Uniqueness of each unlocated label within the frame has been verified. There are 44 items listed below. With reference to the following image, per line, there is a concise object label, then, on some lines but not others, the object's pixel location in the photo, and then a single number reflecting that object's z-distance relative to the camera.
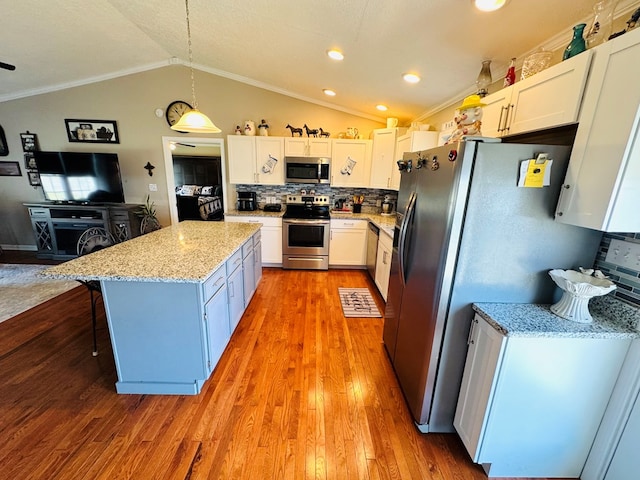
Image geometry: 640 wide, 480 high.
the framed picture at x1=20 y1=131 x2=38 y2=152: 4.36
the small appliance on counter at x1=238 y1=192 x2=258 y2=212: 4.40
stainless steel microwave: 4.11
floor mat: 3.01
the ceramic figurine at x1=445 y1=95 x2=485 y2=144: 1.42
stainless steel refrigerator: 1.28
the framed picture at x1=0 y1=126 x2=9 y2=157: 4.36
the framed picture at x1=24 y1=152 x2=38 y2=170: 4.42
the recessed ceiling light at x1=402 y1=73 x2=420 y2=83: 2.57
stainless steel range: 4.03
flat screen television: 4.23
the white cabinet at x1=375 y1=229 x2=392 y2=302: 3.05
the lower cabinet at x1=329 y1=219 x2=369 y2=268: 4.11
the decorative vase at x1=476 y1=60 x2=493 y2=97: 1.97
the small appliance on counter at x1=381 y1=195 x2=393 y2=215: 4.37
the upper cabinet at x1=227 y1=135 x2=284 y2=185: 4.11
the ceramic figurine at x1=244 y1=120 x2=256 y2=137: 4.11
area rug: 2.86
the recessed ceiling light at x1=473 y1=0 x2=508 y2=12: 1.37
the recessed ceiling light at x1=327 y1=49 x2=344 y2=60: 2.45
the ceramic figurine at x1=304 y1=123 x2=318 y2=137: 4.18
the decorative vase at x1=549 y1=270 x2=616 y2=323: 1.20
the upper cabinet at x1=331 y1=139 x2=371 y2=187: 4.15
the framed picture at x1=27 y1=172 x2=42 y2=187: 4.50
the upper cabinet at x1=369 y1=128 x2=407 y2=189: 3.89
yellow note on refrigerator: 1.25
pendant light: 2.26
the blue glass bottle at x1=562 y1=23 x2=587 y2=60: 1.26
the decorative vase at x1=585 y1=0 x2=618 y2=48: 1.19
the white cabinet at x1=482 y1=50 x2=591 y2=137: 1.20
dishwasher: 3.67
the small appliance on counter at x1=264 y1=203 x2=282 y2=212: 4.42
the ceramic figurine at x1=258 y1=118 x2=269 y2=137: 4.14
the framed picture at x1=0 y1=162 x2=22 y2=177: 4.47
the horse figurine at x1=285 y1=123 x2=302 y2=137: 4.18
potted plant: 4.24
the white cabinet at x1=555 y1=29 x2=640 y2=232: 1.00
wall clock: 4.24
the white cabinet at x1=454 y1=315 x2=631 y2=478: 1.22
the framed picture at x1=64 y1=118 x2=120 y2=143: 4.33
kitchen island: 1.64
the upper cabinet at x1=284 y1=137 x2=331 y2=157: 4.11
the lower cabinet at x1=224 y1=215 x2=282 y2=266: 4.08
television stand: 4.21
